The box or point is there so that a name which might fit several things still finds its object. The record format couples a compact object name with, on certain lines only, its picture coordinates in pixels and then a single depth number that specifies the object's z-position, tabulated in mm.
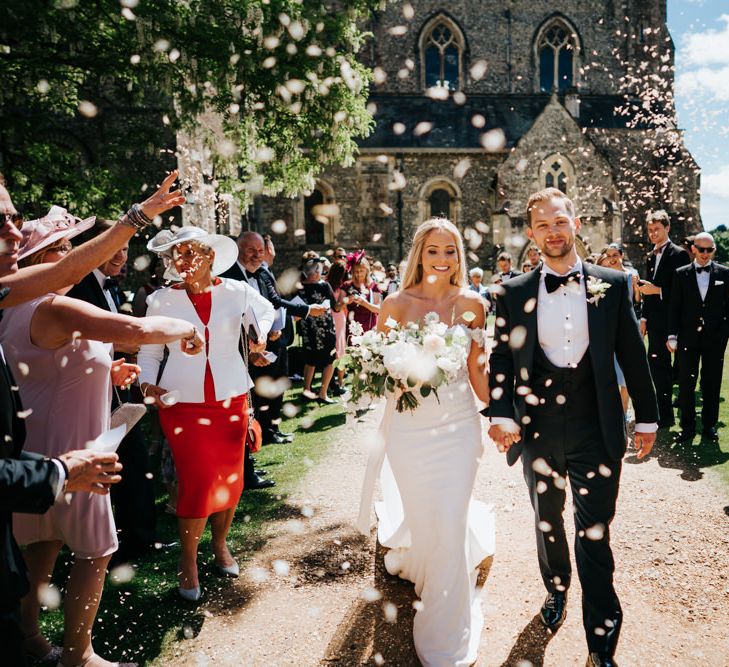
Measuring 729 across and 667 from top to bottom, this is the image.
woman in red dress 3695
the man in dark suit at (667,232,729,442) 6941
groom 3016
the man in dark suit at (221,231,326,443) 6168
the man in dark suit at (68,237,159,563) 4273
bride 3055
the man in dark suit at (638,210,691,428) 7418
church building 28188
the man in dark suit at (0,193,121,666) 1766
